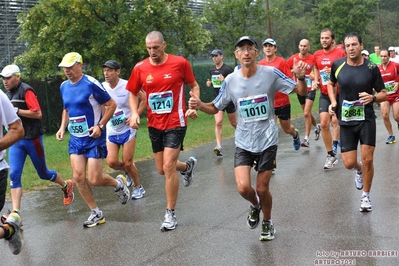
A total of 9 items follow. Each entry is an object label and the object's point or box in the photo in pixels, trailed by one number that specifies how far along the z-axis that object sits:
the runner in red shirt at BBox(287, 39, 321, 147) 12.70
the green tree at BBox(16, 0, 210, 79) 20.84
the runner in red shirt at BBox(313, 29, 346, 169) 11.22
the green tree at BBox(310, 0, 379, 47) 45.34
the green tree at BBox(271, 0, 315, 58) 52.72
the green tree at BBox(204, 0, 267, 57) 30.14
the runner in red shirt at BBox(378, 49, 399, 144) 13.55
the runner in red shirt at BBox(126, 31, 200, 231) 7.80
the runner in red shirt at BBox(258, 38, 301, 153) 11.29
